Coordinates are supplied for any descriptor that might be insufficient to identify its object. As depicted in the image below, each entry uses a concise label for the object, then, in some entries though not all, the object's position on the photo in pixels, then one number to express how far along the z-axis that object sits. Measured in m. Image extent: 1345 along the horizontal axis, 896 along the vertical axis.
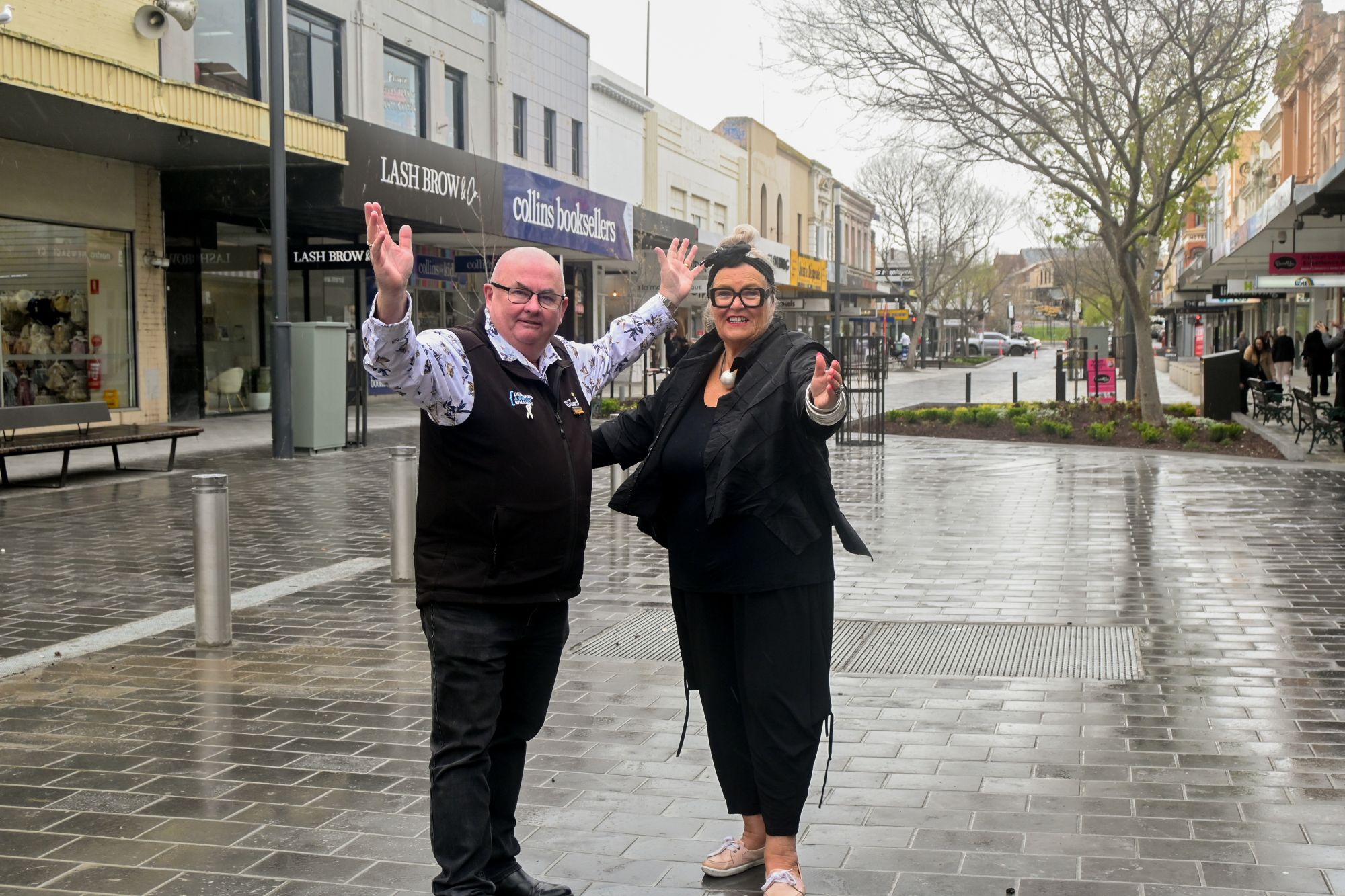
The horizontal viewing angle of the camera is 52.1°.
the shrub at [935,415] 23.45
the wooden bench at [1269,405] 20.97
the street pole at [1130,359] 28.42
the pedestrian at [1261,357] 30.64
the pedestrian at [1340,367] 18.75
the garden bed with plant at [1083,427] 19.14
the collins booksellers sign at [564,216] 24.78
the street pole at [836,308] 47.01
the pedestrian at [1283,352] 30.39
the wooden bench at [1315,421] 17.36
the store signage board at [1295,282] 24.09
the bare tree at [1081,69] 18.42
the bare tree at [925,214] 59.94
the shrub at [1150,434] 19.53
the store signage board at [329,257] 19.34
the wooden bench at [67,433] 13.36
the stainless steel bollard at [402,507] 8.73
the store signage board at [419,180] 19.73
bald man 3.59
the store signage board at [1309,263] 24.44
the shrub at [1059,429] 20.83
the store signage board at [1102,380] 27.52
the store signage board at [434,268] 29.23
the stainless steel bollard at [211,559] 7.04
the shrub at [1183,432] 19.14
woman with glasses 3.83
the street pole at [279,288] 16.39
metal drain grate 6.64
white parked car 89.69
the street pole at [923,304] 58.32
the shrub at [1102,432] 20.08
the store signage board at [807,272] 52.25
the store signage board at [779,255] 49.09
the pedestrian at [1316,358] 27.64
